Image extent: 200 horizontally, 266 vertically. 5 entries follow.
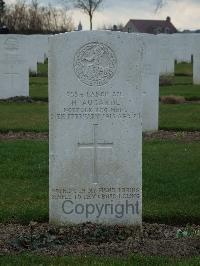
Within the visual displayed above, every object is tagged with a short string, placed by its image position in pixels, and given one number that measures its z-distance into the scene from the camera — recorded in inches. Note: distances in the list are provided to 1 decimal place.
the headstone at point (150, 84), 446.0
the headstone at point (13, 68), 682.8
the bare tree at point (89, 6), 2049.7
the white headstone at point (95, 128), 230.7
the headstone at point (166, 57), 1018.3
